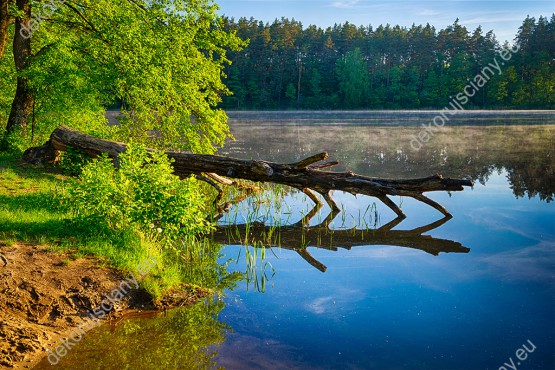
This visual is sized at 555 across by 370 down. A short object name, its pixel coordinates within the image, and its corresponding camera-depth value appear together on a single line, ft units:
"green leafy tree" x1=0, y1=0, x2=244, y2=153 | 52.44
